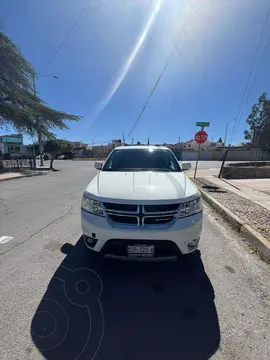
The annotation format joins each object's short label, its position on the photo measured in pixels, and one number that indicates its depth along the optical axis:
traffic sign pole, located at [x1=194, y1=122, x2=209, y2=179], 11.10
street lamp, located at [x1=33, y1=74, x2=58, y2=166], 20.33
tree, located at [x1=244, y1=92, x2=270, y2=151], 46.50
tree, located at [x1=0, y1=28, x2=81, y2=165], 17.81
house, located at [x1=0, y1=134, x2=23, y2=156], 63.69
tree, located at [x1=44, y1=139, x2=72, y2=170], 25.94
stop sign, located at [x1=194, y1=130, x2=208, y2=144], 11.10
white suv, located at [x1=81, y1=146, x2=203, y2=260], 2.52
